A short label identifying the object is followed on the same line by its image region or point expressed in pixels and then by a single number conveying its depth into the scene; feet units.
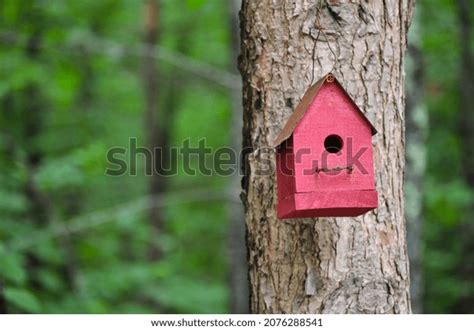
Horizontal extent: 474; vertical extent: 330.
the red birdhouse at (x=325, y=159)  15.99
